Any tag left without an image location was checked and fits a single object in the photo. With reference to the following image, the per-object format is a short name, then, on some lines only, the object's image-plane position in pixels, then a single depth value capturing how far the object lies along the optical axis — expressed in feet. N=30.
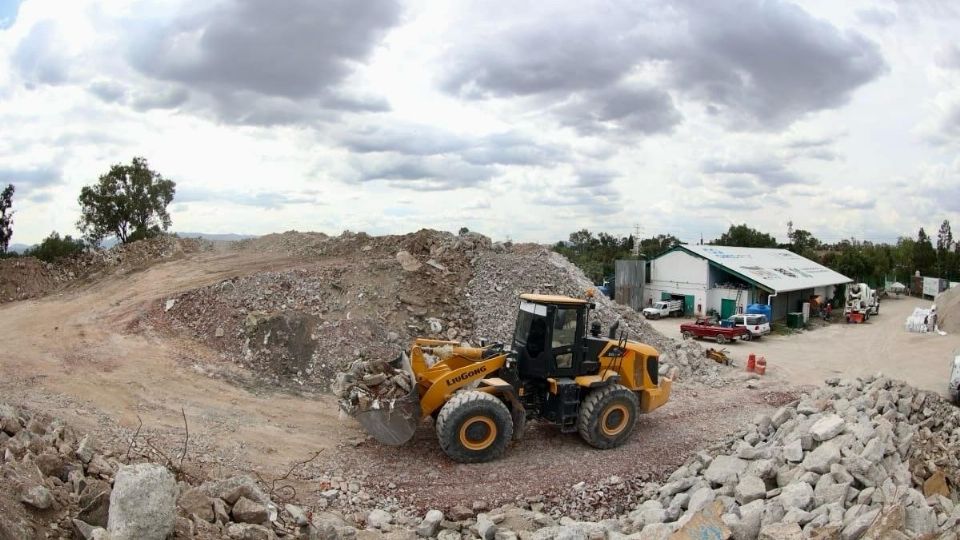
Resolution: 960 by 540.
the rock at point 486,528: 22.91
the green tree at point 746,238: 177.58
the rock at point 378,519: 24.43
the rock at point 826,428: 29.12
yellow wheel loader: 29.43
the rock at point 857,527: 20.06
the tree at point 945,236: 224.59
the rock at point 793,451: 27.40
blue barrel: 91.09
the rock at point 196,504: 17.88
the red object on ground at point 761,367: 55.57
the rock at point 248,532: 17.70
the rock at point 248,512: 19.31
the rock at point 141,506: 14.96
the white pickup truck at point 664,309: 99.81
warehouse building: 99.04
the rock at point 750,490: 24.40
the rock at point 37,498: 15.64
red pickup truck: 77.97
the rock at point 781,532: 19.72
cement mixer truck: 101.30
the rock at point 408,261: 58.23
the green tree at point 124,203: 99.19
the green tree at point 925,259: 165.48
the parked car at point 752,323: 80.89
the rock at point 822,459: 25.70
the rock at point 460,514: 25.09
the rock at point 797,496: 22.62
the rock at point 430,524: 23.76
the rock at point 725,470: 27.04
